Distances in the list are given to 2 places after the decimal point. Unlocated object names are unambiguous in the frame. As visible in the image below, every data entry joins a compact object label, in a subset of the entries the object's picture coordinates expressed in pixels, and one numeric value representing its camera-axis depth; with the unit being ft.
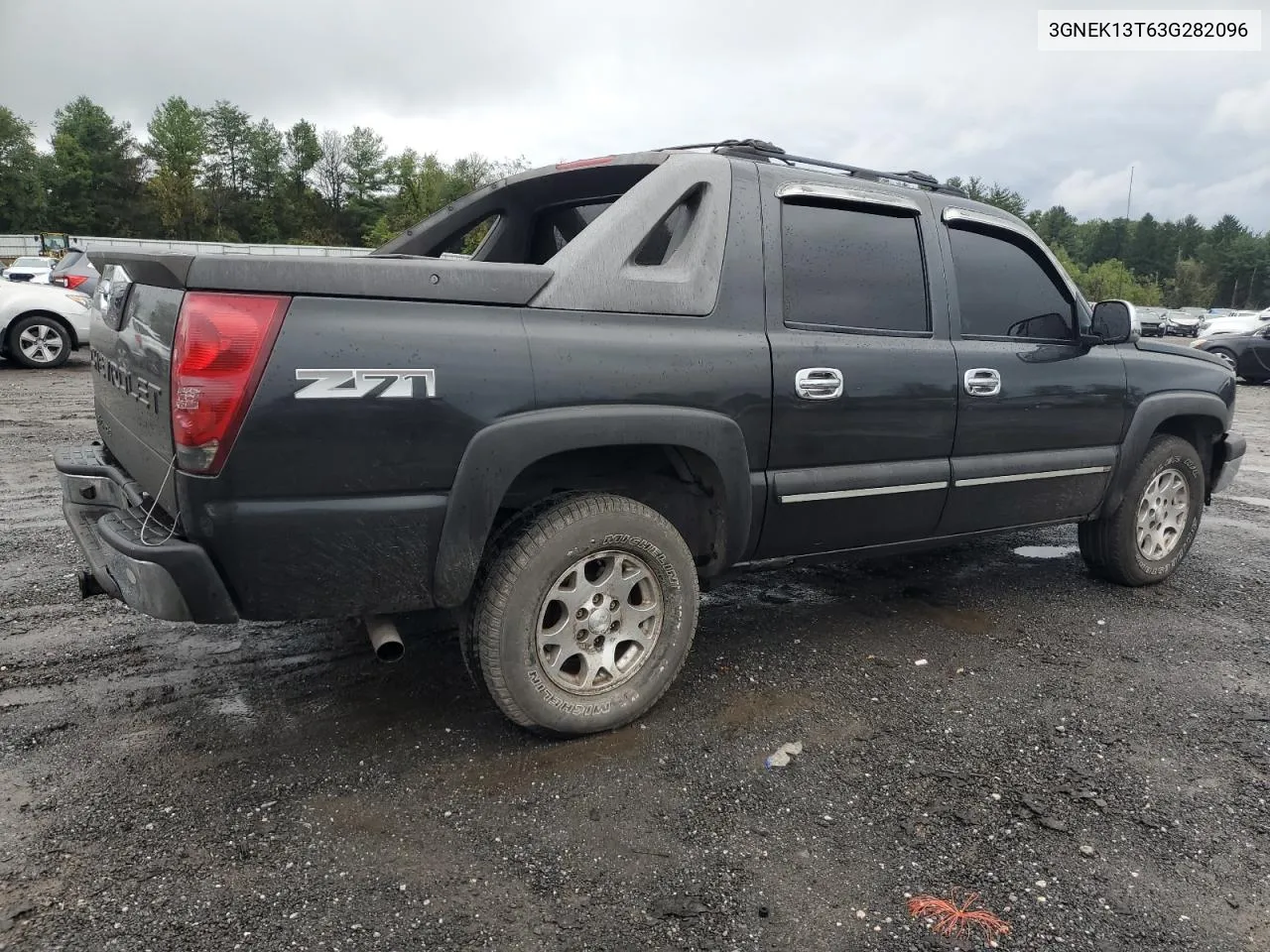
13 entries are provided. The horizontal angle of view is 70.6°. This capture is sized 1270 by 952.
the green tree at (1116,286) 258.08
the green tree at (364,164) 275.59
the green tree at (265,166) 276.41
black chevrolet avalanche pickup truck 7.77
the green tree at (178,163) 238.27
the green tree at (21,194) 232.94
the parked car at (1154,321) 143.12
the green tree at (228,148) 280.72
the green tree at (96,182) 241.14
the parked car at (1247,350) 57.72
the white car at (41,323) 37.37
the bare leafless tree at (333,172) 279.90
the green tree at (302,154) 281.13
